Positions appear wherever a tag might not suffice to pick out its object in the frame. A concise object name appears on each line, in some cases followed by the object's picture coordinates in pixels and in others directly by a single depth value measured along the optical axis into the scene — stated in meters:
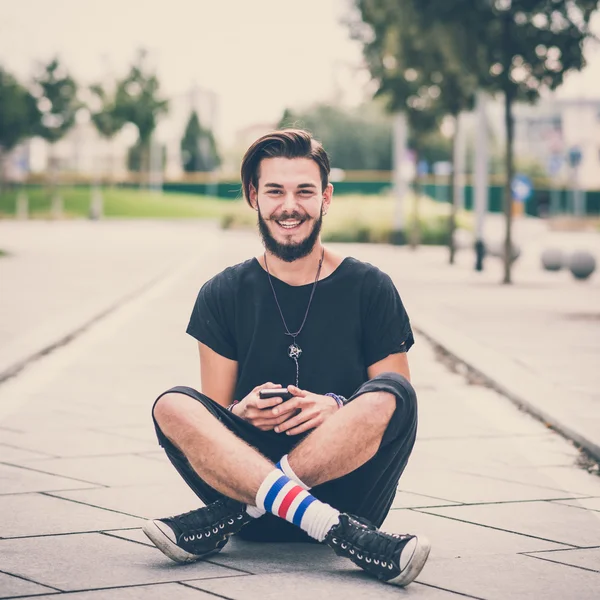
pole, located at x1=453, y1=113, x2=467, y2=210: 24.05
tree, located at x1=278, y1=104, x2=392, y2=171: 90.81
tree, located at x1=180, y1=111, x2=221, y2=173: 109.06
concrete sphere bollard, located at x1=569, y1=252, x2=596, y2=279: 19.36
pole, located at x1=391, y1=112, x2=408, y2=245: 31.12
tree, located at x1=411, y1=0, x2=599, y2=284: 14.88
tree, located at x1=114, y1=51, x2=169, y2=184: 69.62
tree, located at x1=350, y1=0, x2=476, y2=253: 14.96
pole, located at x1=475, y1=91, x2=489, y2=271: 21.56
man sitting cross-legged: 3.75
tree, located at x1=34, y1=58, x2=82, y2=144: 63.56
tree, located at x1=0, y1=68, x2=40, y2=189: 53.94
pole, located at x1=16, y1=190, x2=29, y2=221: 59.35
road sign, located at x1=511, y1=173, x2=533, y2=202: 25.62
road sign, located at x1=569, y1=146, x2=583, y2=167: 42.85
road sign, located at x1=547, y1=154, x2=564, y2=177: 49.79
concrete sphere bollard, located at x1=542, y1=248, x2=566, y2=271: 21.72
